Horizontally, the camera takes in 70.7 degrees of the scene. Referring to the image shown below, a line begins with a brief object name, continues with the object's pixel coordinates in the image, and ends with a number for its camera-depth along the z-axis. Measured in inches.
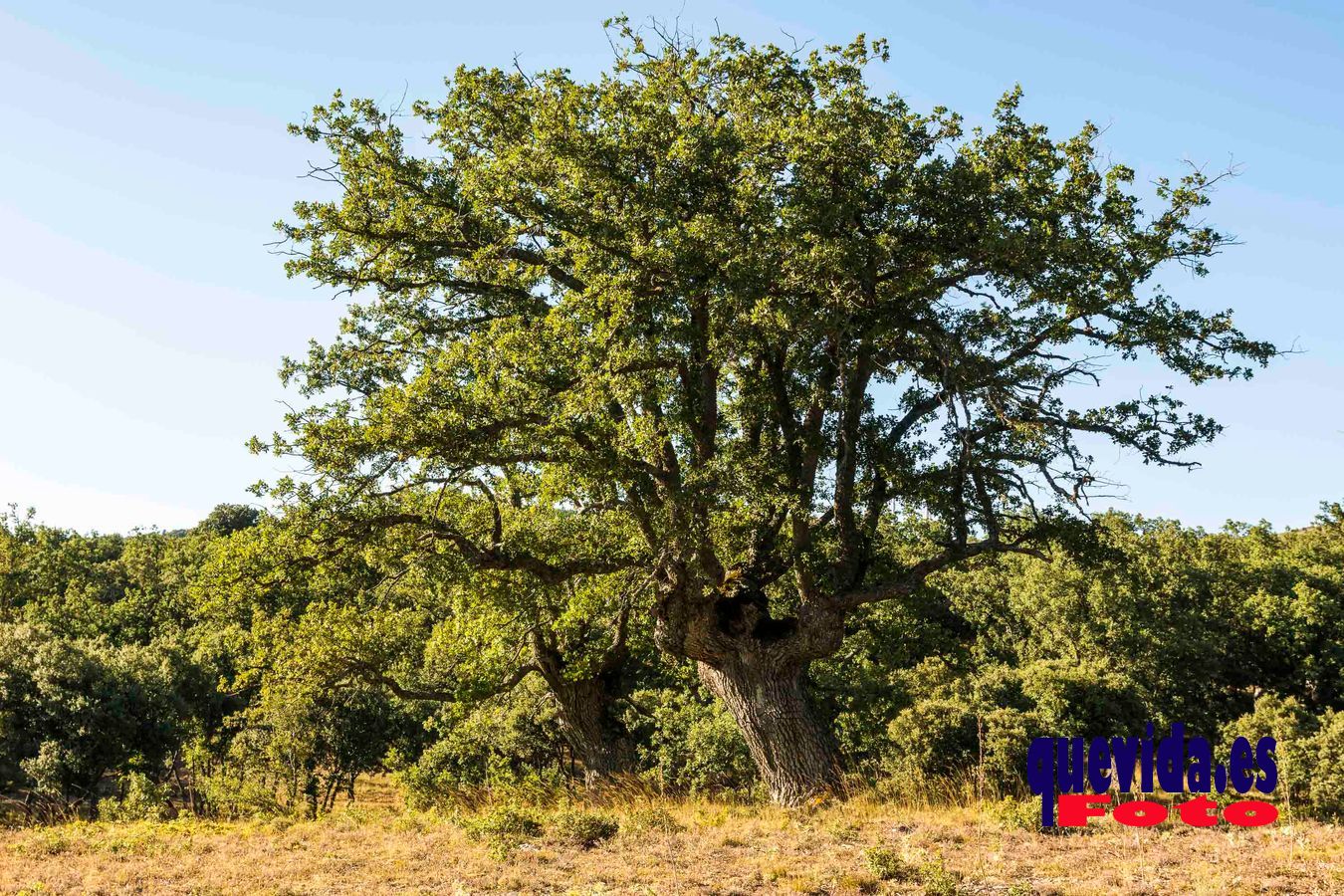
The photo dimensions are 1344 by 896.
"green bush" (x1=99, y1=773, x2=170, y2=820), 800.3
